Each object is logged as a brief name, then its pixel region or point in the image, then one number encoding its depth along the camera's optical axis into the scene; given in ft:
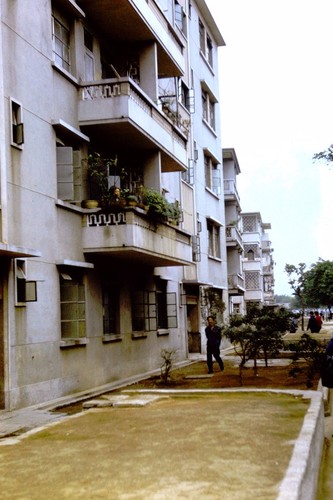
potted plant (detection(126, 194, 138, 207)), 52.80
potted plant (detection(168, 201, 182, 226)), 59.21
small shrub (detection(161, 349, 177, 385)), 53.52
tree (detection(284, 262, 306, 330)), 230.48
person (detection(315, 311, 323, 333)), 151.02
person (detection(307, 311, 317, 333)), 149.69
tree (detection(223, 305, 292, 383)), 55.42
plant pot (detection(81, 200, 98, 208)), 53.14
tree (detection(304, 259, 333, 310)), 239.30
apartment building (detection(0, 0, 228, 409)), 42.14
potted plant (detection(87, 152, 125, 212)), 52.60
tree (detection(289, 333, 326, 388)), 51.49
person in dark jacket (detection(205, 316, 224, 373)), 63.46
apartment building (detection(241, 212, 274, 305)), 191.72
